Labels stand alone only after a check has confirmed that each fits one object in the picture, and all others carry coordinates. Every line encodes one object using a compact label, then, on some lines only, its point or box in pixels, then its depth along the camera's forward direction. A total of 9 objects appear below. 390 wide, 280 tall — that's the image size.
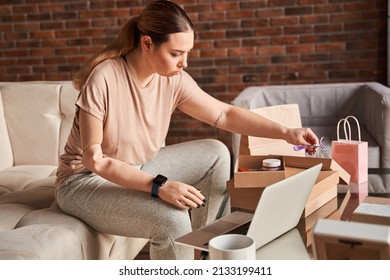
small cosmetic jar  2.60
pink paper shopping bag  2.77
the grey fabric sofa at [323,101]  4.27
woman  2.55
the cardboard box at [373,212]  2.36
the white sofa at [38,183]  2.53
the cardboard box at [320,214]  2.39
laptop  2.12
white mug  2.00
